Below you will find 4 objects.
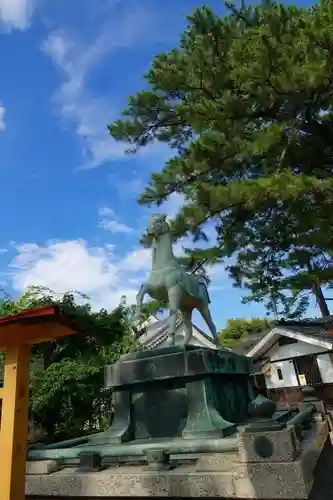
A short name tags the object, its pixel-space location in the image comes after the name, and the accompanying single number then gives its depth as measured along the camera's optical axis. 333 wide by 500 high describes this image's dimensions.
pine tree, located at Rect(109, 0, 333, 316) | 6.38
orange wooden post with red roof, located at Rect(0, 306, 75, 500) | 2.35
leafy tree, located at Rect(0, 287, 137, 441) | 7.95
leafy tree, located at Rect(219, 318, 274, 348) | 24.88
